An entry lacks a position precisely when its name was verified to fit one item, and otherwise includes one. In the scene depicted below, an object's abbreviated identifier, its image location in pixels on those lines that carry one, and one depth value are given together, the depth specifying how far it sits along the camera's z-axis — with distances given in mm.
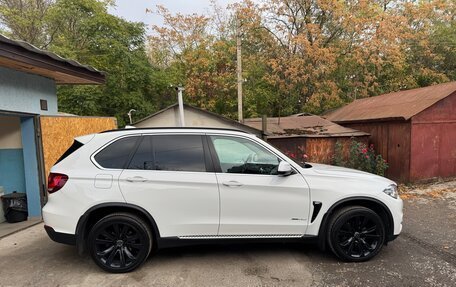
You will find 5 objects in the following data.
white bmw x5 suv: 3803
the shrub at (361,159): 9805
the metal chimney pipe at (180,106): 10000
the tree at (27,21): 18500
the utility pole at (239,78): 13773
